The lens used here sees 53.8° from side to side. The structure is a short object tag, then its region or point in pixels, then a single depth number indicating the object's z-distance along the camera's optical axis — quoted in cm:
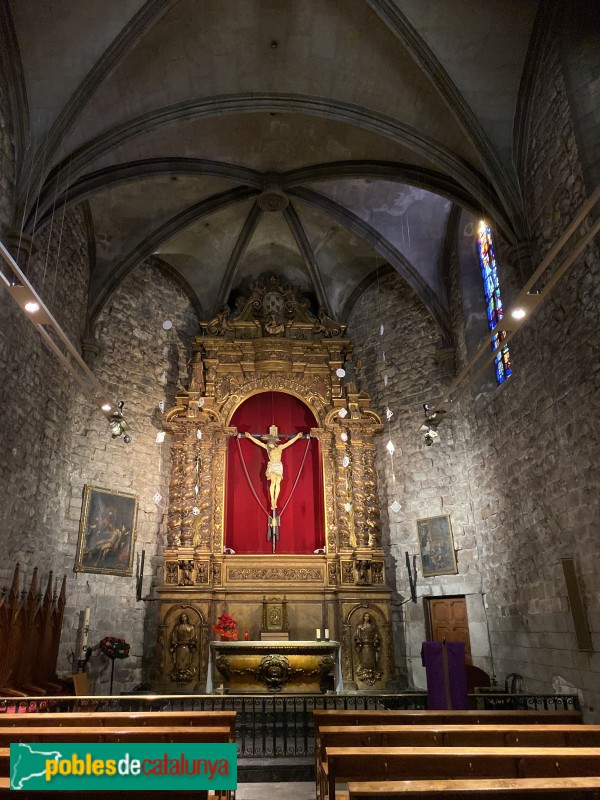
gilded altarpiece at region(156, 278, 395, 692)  1280
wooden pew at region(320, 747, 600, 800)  416
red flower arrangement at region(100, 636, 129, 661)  1154
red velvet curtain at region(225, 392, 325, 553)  1460
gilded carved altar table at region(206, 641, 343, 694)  1171
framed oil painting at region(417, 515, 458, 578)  1295
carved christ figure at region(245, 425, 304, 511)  1458
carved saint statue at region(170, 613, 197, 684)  1228
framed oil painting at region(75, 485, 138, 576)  1232
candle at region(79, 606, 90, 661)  1134
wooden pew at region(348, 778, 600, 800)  340
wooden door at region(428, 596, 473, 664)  1250
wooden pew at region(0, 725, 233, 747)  482
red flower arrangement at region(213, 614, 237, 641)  1227
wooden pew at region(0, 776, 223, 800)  393
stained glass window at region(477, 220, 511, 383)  1222
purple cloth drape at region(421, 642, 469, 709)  920
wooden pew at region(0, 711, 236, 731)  590
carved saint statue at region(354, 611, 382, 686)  1252
